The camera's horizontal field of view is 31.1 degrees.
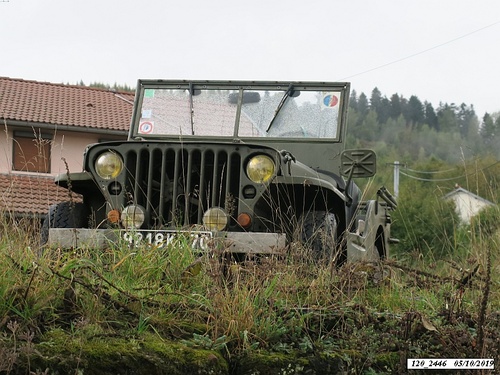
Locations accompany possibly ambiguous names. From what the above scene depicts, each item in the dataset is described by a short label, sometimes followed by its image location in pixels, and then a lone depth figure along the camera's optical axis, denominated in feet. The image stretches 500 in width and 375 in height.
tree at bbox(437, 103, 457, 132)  336.29
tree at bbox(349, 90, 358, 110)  345.72
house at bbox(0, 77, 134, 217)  76.69
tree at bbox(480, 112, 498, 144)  211.51
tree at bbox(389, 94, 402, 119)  344.28
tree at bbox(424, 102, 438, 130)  347.77
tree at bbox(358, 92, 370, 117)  336.04
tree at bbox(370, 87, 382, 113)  344.96
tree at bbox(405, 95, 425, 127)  340.49
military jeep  16.79
